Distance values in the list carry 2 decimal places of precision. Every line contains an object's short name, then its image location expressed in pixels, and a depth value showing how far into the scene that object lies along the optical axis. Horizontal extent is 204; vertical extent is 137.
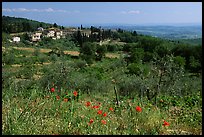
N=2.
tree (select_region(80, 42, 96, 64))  43.16
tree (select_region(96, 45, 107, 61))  45.00
